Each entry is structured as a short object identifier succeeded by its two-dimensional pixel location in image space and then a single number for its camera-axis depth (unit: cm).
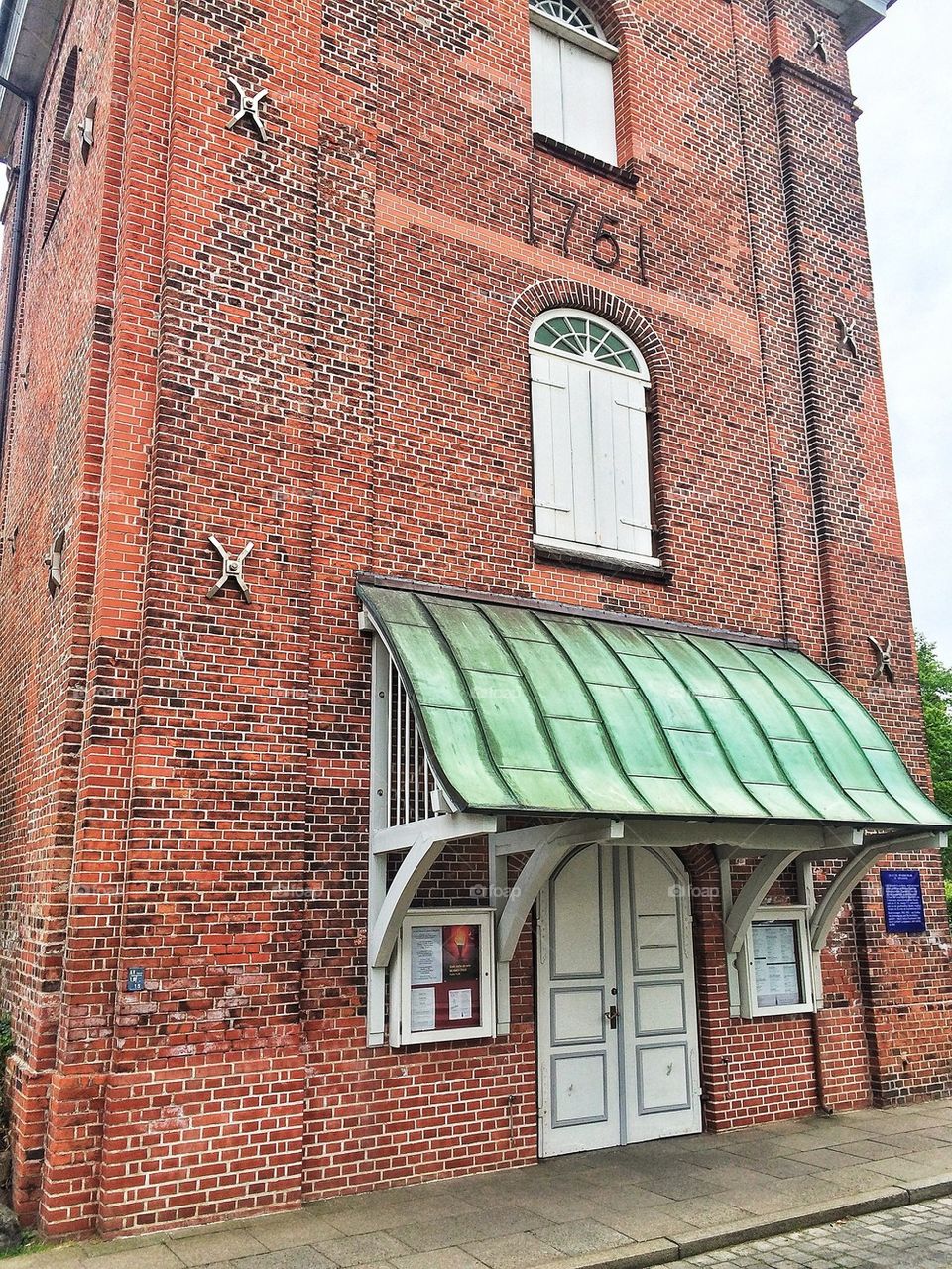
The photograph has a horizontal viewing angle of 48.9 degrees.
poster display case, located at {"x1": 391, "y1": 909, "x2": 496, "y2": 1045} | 704
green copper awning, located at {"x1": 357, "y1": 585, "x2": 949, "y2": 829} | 647
